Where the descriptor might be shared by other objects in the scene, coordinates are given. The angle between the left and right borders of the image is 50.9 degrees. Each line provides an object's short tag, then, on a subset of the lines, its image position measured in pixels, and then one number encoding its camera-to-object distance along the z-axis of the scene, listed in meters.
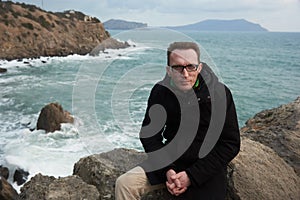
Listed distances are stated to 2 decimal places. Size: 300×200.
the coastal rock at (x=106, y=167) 3.59
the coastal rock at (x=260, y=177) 3.09
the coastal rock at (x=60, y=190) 3.23
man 2.59
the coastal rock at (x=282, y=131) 3.72
